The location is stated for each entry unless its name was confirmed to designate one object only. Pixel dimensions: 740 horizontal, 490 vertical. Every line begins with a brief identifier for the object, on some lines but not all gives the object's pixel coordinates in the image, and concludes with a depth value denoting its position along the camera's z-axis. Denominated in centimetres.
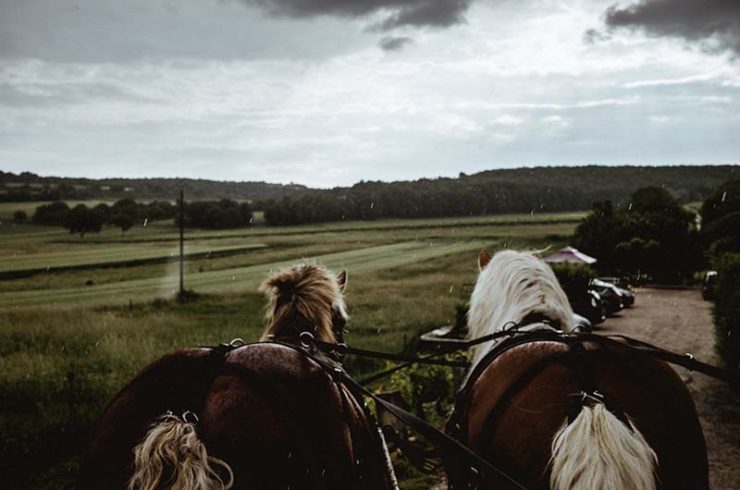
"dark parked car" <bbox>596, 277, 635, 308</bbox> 2986
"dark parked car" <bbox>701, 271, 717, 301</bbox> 2940
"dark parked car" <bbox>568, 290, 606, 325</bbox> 2009
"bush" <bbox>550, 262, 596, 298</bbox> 2031
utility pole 2219
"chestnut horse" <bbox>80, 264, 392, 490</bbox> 218
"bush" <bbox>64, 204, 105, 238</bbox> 1809
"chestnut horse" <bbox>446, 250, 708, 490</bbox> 225
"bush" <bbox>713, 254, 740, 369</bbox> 941
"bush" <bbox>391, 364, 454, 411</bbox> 1016
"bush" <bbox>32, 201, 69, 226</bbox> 1703
